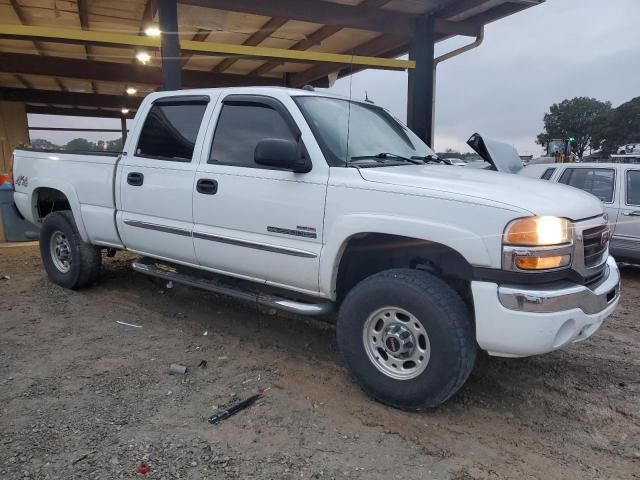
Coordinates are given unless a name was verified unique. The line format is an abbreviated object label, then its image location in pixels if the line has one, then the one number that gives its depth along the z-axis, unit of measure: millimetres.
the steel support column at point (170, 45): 7188
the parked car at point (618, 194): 6570
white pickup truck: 2670
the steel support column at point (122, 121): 17345
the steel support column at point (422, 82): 8891
